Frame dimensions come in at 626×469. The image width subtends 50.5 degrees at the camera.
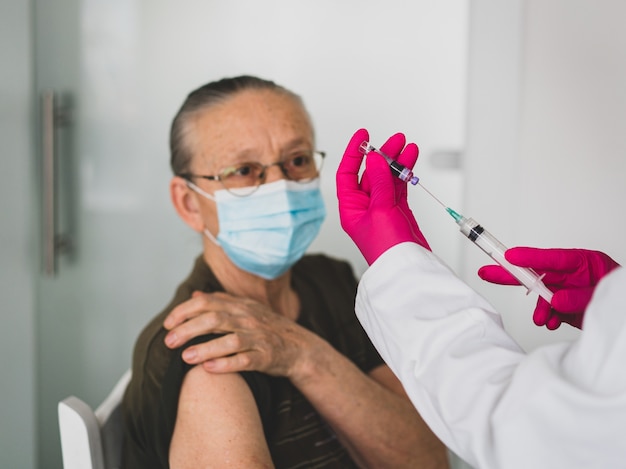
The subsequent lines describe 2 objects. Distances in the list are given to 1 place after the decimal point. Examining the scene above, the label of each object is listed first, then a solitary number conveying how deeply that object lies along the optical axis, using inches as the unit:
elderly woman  43.1
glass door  78.2
